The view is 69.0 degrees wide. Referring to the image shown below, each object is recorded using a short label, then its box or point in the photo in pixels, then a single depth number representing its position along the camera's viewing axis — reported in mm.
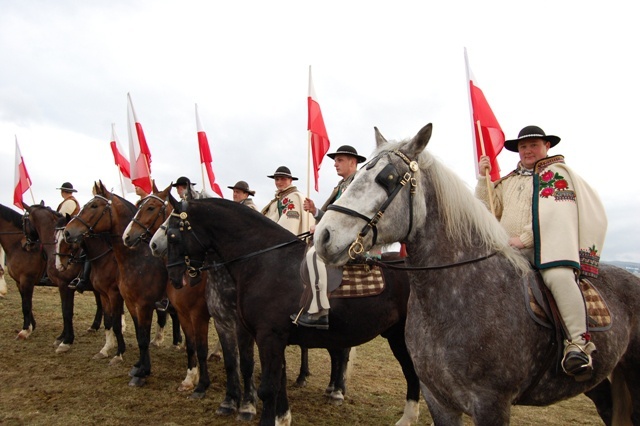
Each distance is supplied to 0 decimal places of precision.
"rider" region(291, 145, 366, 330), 4947
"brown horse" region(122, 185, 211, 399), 6855
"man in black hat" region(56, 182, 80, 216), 11547
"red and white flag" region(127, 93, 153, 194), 8961
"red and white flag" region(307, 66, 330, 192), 7520
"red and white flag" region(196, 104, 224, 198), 10133
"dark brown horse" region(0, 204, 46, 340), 10205
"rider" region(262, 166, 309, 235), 7273
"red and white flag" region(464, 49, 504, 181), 5047
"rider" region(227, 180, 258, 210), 9202
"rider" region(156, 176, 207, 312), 6263
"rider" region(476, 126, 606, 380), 3135
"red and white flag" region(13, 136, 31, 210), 13969
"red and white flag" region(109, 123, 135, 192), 11508
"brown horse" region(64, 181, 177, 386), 7477
